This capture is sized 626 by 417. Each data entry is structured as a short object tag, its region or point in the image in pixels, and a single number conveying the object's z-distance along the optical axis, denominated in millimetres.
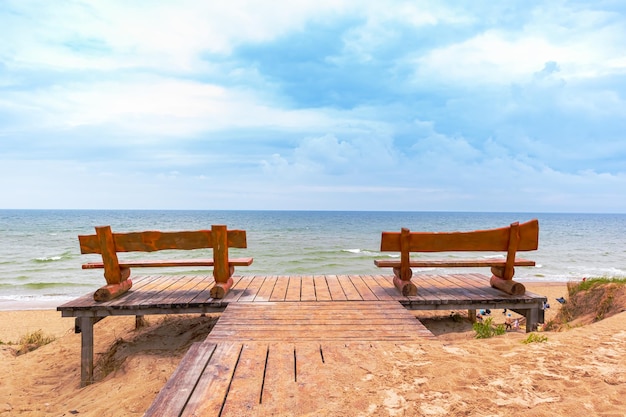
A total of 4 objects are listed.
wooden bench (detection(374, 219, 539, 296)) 6148
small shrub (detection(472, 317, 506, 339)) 5616
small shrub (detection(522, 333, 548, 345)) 3873
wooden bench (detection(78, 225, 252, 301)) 6234
